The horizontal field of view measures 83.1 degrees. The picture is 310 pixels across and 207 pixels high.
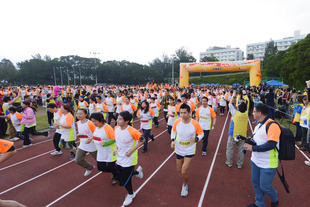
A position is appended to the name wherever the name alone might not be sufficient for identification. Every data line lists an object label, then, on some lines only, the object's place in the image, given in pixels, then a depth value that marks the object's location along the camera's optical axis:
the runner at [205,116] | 5.67
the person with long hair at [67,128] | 5.01
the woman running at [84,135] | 4.20
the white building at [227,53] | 96.81
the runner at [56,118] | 5.39
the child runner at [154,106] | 7.94
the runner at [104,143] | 3.75
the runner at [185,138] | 3.52
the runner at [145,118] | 6.06
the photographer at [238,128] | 4.53
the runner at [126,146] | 3.33
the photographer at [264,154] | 2.68
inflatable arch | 23.42
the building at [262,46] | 83.56
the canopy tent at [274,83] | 18.80
